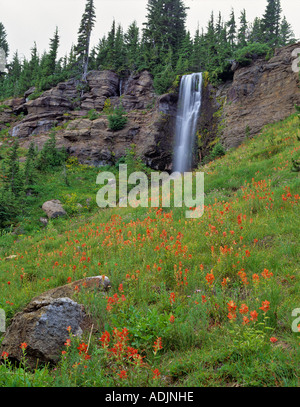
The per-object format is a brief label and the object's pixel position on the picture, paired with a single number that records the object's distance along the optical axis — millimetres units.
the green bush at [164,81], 29016
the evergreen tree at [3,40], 65456
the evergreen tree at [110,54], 37438
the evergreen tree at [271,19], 40062
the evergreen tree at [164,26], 38156
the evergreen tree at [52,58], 39531
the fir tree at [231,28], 45625
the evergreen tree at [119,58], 37053
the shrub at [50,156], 24406
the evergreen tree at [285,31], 43297
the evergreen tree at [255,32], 37797
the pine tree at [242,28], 35312
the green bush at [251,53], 22891
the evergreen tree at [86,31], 38125
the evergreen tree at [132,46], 37153
